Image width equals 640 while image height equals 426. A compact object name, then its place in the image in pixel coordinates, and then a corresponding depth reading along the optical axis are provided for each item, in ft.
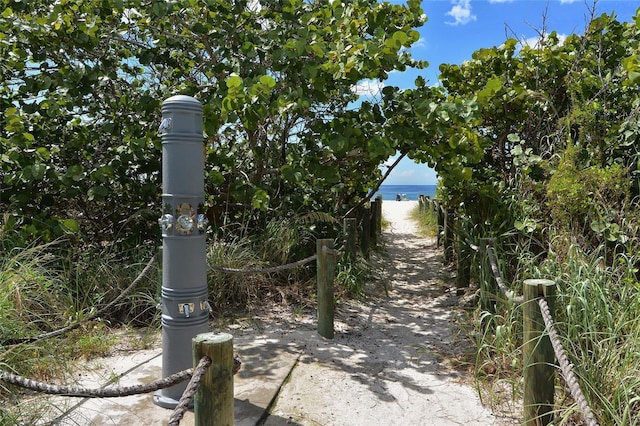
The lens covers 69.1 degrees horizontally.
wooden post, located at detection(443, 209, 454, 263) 24.32
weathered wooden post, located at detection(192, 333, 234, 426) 5.90
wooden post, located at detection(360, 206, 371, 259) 24.21
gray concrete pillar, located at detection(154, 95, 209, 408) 9.28
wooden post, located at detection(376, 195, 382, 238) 35.29
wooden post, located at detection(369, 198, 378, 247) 31.44
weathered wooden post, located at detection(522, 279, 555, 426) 7.89
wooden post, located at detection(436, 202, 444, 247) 30.89
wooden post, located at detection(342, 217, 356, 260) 18.62
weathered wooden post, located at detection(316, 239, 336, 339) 14.25
